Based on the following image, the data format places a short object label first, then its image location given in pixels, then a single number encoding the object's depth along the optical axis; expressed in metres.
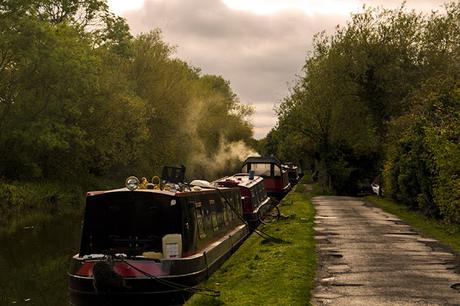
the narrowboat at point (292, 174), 59.22
